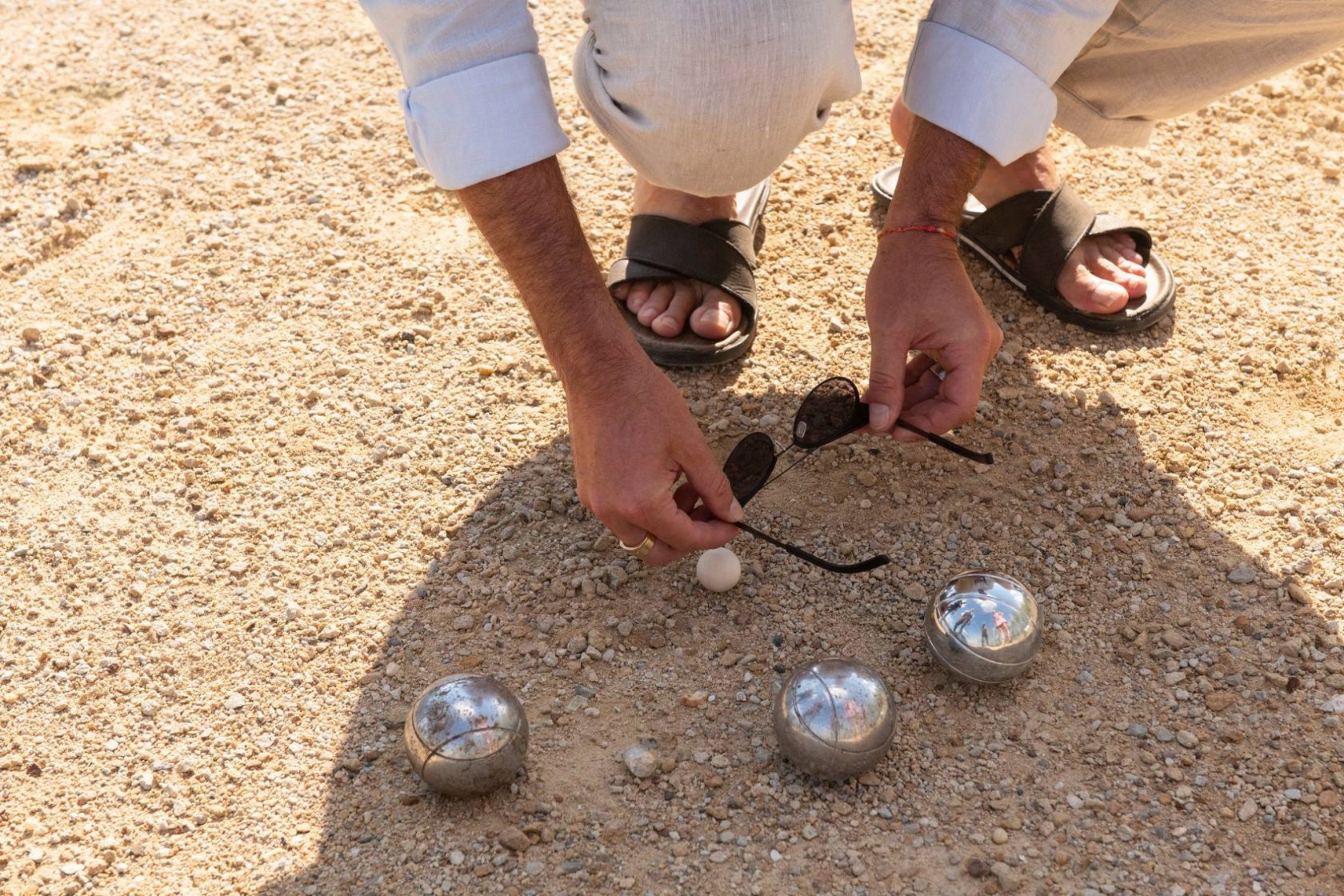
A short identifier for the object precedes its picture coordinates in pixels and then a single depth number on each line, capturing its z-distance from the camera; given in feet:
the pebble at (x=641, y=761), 7.78
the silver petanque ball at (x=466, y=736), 7.24
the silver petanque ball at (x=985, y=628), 7.82
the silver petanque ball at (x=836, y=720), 7.27
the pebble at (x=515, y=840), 7.38
